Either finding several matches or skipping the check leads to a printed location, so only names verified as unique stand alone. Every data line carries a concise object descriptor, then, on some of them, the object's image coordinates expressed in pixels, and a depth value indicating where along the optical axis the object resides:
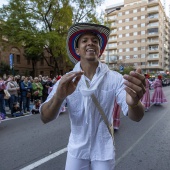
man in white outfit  1.51
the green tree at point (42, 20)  18.17
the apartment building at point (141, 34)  63.94
